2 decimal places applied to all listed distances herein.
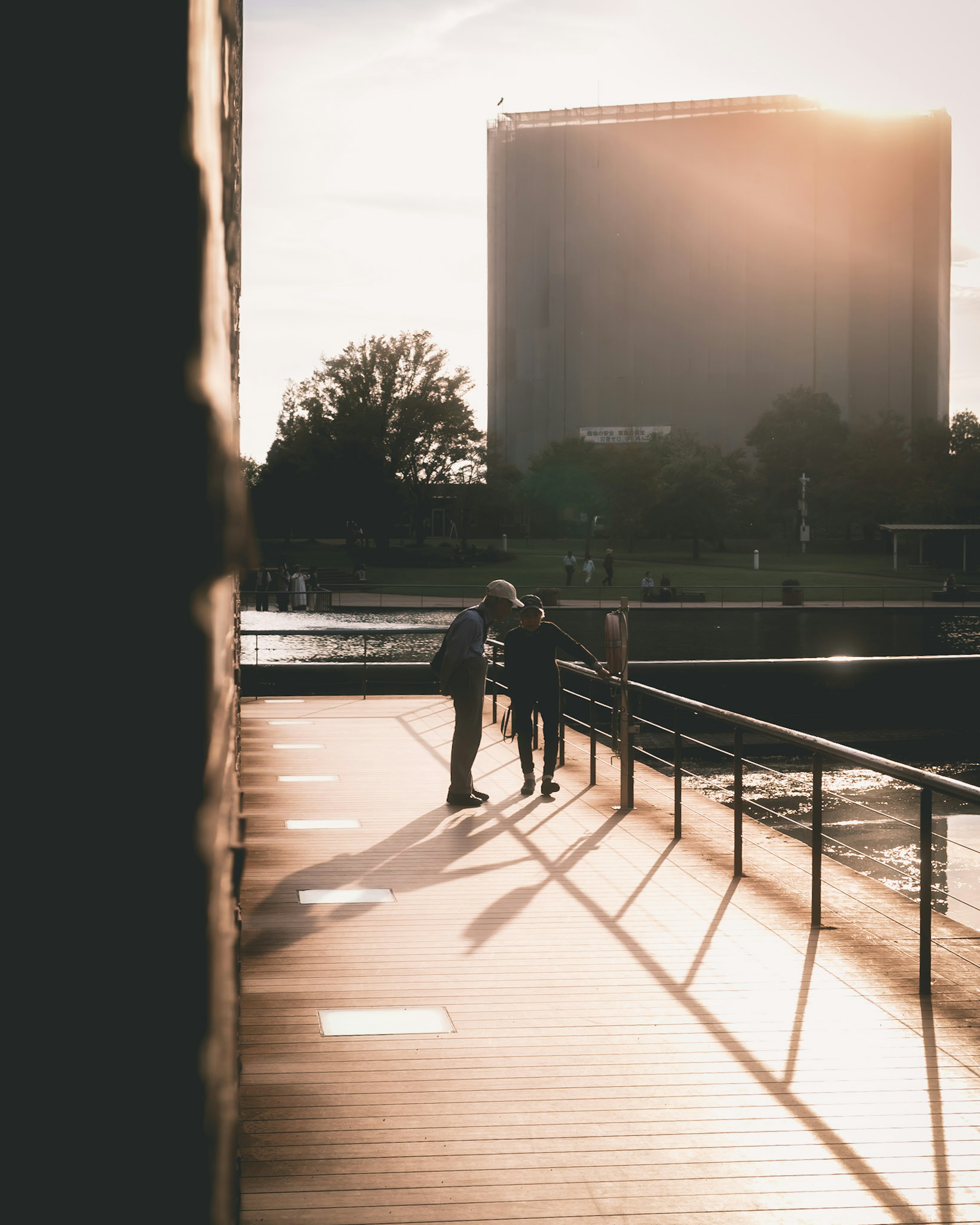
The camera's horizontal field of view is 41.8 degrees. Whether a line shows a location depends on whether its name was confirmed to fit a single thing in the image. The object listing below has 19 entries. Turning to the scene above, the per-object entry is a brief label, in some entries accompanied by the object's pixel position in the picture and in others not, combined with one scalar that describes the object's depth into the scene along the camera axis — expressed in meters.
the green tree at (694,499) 70.19
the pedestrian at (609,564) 50.47
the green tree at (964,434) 74.94
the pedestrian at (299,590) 38.81
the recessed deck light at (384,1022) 5.20
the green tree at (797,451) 84.19
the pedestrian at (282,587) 39.62
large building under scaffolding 99.56
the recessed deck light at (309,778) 11.37
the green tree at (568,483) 76.94
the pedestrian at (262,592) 39.28
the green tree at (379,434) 66.19
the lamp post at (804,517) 72.88
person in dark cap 10.24
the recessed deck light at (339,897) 7.25
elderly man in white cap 9.77
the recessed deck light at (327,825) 9.39
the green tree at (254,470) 67.19
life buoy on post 9.58
